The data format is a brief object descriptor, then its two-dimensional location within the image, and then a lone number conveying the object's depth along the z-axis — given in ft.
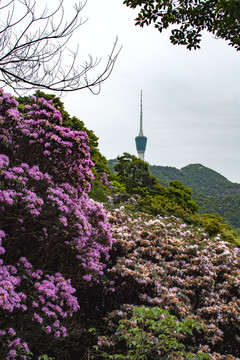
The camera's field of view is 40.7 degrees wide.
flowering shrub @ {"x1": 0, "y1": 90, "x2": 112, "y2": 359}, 13.16
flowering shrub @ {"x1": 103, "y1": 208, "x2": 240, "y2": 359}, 16.70
